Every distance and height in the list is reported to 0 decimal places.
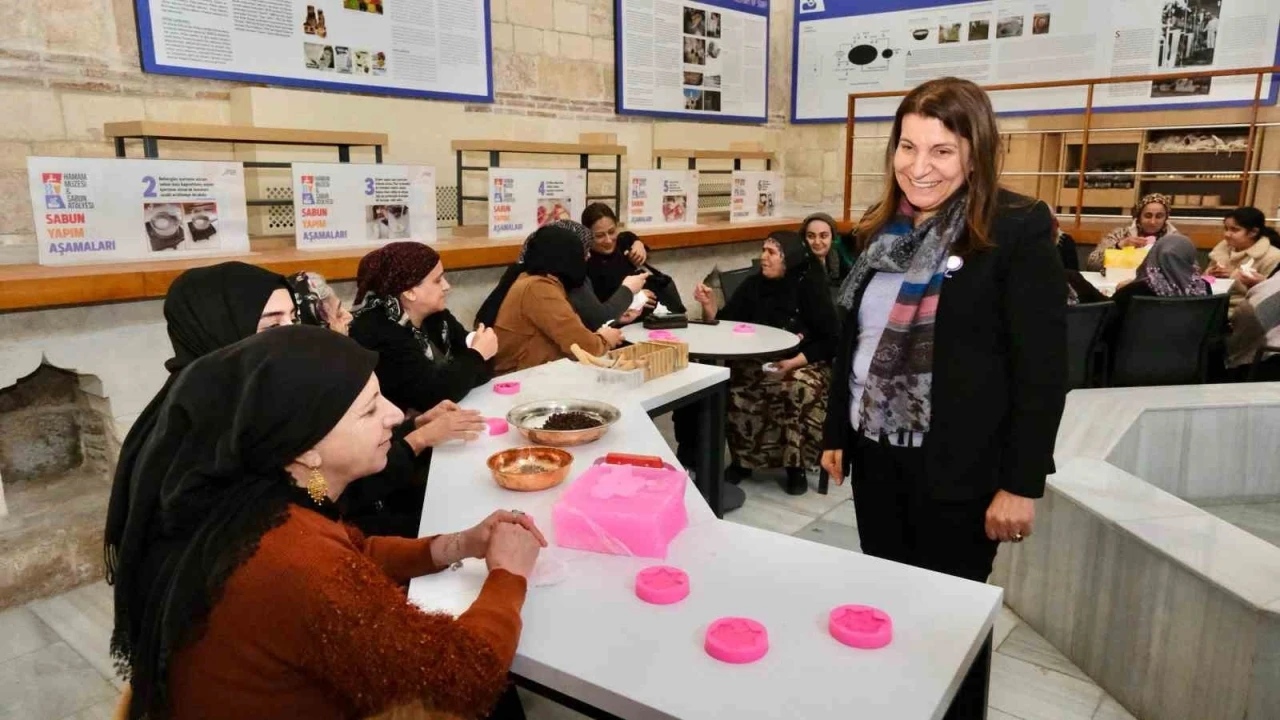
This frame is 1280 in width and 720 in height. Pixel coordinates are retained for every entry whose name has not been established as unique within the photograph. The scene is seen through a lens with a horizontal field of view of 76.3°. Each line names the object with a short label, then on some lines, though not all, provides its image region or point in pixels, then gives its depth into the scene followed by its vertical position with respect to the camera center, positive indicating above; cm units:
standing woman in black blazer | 141 -25
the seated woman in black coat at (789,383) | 355 -79
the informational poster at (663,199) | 542 +0
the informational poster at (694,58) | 635 +116
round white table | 321 -59
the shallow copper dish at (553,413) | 191 -54
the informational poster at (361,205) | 367 -3
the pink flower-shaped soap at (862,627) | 109 -57
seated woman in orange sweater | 97 -46
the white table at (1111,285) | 446 -49
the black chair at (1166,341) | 360 -63
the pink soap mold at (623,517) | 137 -53
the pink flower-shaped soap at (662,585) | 122 -58
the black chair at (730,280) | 542 -54
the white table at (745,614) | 100 -60
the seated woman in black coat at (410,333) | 237 -39
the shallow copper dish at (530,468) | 165 -56
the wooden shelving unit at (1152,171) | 638 +22
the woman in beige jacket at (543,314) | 298 -42
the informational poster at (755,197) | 642 +1
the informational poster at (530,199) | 447 +0
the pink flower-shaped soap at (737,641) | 107 -58
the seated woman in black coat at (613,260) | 463 -35
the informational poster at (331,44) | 388 +82
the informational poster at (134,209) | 292 -4
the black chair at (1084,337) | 339 -58
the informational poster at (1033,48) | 576 +117
